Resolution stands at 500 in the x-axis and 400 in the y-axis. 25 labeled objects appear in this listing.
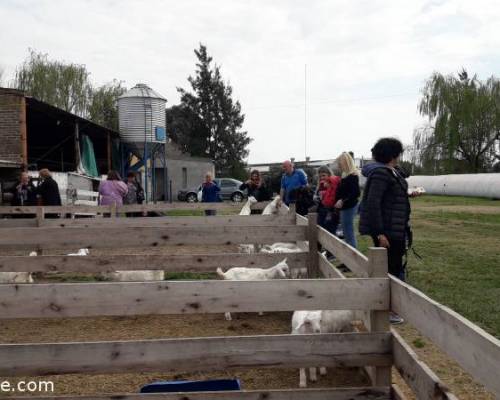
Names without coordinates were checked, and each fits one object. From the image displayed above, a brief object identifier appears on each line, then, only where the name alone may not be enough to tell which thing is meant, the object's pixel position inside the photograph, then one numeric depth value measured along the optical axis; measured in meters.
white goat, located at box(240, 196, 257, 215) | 10.45
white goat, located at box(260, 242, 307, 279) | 6.06
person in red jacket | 8.20
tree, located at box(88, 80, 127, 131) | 37.34
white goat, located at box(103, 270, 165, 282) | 6.65
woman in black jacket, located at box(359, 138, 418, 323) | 4.76
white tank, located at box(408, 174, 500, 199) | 31.12
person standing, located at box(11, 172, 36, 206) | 11.80
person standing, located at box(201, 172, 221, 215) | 13.44
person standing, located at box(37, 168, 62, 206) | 11.52
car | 32.91
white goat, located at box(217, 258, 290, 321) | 5.71
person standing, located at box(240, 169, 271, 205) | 11.50
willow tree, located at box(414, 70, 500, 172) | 38.47
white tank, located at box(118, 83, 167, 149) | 25.14
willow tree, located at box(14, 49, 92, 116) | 34.16
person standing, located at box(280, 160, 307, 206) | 9.80
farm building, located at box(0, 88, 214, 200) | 15.11
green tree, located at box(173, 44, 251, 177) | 52.97
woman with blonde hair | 7.53
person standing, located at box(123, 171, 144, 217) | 13.61
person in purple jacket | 11.91
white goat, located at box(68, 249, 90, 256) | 7.83
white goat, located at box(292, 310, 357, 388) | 4.00
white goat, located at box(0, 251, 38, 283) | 6.31
